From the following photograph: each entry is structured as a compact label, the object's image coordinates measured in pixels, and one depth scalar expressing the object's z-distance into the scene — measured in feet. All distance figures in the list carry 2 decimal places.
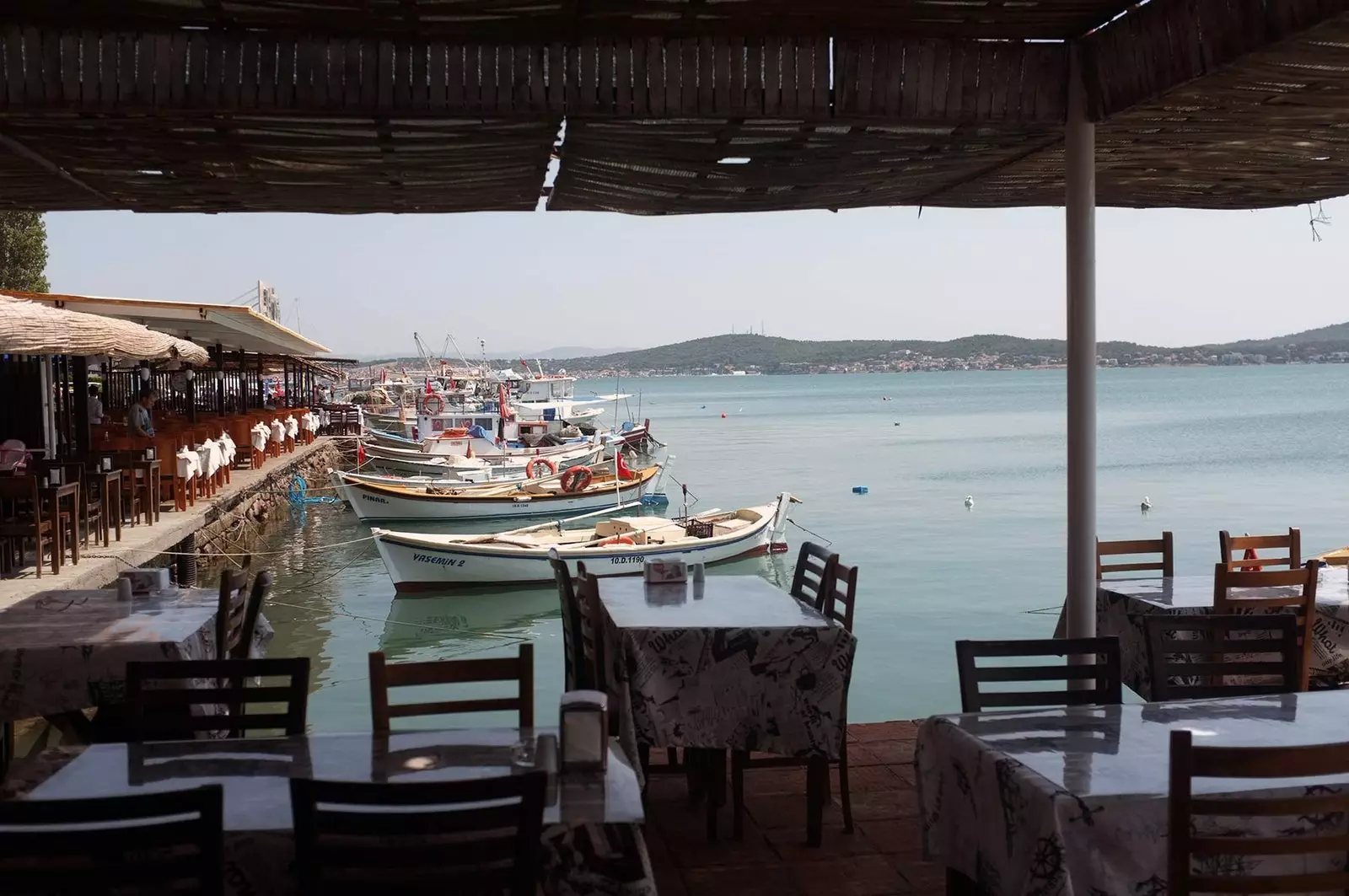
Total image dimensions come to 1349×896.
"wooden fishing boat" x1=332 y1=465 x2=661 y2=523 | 72.79
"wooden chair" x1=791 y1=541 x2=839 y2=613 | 15.89
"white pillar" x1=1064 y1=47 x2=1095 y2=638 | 14.93
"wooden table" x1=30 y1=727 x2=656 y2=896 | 7.74
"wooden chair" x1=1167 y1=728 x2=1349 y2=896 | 7.54
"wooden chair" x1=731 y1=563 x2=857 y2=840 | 13.82
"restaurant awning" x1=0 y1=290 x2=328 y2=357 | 47.19
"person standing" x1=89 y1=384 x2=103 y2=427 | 62.49
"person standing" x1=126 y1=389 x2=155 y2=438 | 50.29
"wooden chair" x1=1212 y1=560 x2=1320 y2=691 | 16.38
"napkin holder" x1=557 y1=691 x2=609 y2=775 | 8.84
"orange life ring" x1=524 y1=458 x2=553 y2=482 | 90.59
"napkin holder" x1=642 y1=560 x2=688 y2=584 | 16.89
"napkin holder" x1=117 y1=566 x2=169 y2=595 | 17.10
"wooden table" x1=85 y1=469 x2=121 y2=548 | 37.60
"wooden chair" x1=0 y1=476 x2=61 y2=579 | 30.53
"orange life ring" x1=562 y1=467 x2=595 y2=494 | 75.82
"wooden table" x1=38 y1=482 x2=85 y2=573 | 31.48
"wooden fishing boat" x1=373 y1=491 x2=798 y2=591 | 50.60
